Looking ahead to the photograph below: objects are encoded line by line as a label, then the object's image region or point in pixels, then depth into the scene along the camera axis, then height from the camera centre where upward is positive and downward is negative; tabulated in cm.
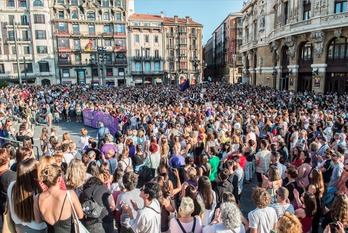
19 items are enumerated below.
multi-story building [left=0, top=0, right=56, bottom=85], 4656 +777
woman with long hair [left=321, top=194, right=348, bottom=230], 346 -177
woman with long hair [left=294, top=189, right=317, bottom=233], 401 -207
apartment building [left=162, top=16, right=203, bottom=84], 5931 +746
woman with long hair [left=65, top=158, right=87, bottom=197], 361 -131
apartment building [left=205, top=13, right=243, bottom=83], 6344 +786
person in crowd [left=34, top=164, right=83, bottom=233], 315 -148
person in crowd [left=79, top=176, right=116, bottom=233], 371 -175
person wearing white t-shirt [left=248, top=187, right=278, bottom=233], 360 -190
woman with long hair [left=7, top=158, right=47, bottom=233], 320 -144
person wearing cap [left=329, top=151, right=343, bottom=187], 553 -192
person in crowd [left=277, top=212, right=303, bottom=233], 298 -168
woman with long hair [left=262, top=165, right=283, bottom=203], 472 -187
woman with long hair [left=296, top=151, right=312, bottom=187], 555 -202
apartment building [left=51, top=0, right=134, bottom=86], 4984 +891
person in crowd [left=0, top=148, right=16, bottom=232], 394 -139
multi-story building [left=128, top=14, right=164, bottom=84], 5447 +739
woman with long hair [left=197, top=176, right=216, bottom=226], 411 -192
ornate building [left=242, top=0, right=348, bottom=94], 2466 +385
